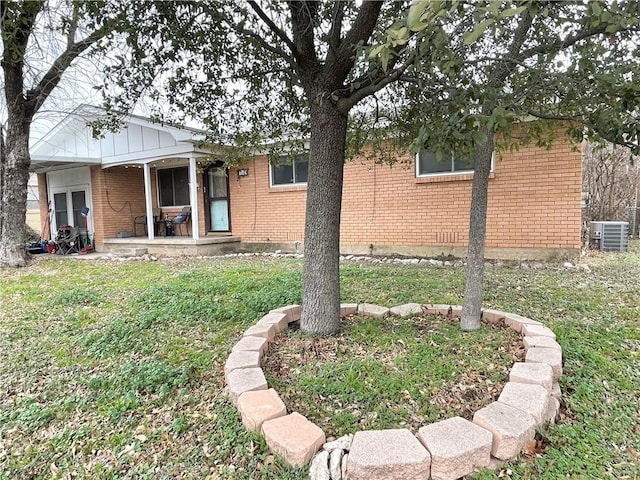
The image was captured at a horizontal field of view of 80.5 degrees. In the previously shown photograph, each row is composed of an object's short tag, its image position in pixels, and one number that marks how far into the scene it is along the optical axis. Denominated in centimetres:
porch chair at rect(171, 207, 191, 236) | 1152
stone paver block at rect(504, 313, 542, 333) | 321
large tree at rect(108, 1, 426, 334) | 307
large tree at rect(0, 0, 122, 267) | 775
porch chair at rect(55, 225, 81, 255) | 1146
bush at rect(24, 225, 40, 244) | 1420
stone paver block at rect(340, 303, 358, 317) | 375
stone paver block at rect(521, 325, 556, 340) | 296
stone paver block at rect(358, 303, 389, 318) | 366
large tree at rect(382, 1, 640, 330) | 189
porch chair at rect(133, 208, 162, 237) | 1245
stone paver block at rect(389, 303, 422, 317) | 367
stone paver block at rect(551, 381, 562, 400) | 232
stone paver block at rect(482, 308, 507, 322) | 342
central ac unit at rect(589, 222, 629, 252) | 805
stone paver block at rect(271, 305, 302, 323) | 355
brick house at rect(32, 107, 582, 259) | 671
